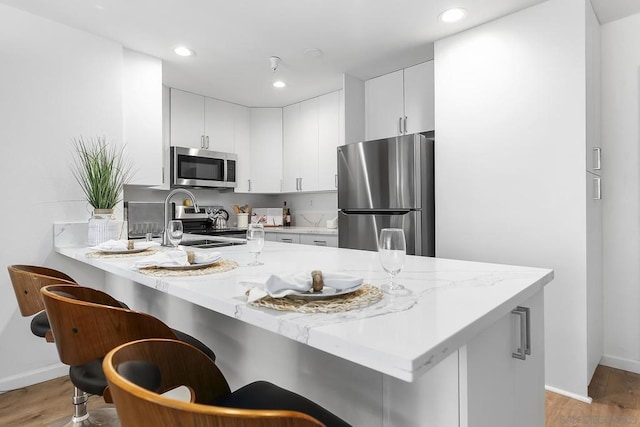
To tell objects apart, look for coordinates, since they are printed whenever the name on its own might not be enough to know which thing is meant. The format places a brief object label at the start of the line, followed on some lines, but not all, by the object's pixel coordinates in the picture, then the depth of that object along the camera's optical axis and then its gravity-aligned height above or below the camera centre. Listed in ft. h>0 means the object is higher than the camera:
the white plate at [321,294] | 2.91 -0.64
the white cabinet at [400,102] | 10.57 +3.40
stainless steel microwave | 12.53 +1.68
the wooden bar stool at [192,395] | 1.65 -1.01
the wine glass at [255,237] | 4.58 -0.28
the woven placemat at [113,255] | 6.07 -0.67
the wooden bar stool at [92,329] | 3.49 -1.10
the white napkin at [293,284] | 2.90 -0.58
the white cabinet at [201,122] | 12.89 +3.44
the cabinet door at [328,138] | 13.26 +2.78
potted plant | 8.04 +0.90
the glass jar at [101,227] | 7.97 -0.27
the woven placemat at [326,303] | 2.73 -0.70
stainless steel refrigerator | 9.30 +0.60
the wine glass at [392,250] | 3.15 -0.31
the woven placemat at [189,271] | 4.26 -0.68
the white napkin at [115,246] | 6.29 -0.54
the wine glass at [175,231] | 6.41 -0.28
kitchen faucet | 7.10 -0.35
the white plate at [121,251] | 6.28 -0.61
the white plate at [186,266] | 4.52 -0.64
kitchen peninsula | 2.26 -0.97
